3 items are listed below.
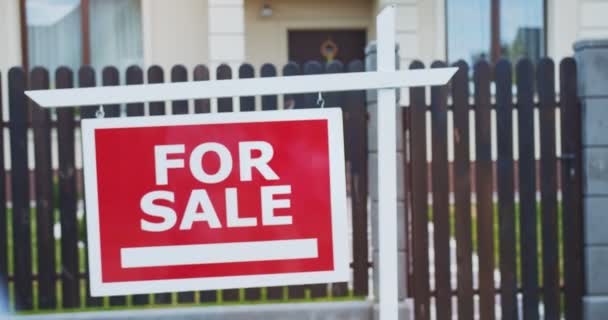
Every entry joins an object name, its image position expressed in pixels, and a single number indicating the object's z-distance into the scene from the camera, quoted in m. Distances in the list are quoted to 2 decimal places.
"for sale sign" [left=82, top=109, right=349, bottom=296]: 3.56
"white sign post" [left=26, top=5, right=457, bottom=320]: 3.51
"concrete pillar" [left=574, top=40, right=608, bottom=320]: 6.25
